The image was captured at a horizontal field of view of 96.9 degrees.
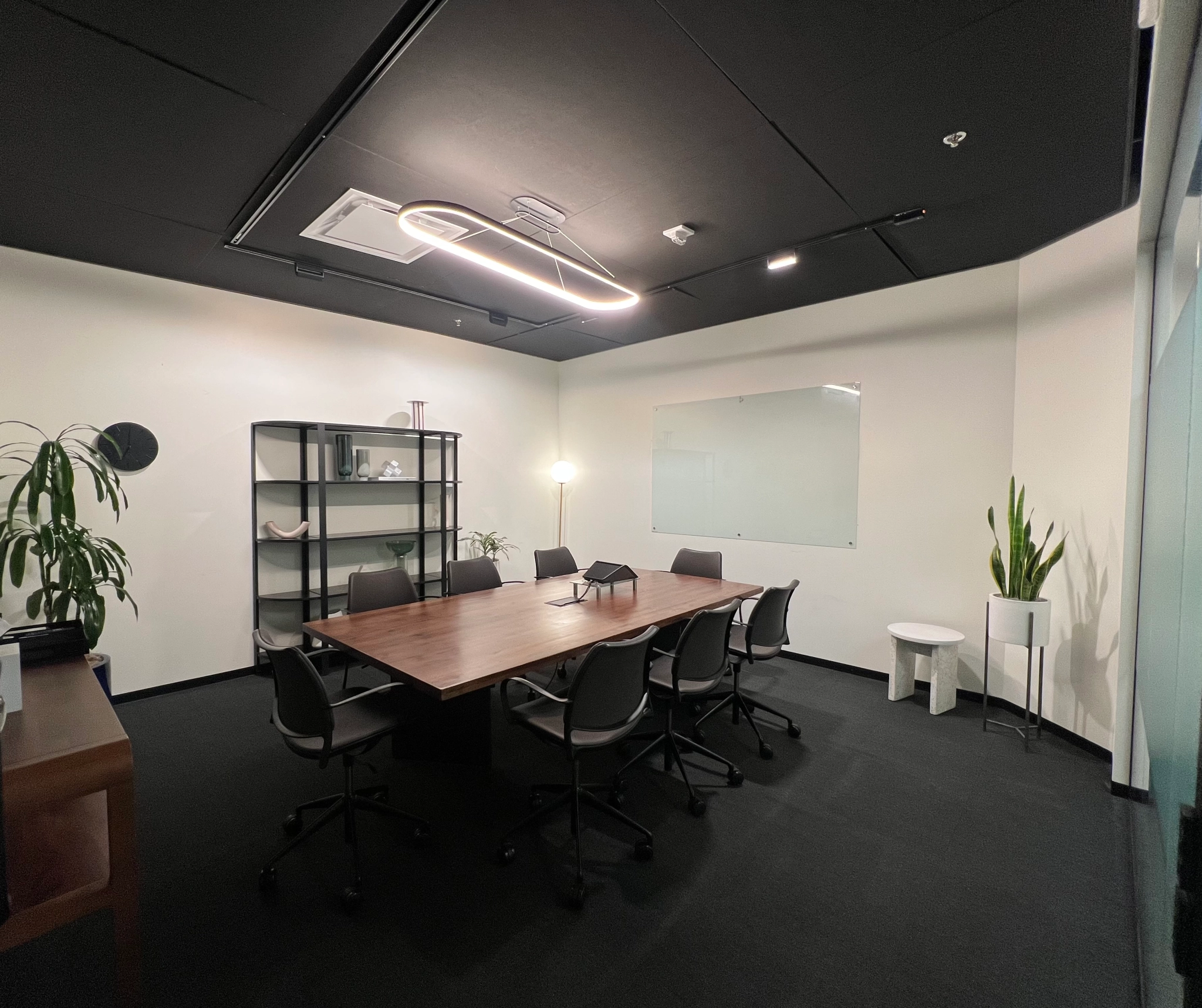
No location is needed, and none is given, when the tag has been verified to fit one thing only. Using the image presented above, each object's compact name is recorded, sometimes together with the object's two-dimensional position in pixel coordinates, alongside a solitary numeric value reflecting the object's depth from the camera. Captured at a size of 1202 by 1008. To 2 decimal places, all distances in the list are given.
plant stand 3.14
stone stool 3.60
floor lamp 6.32
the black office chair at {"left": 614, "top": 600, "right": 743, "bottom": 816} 2.58
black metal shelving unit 4.38
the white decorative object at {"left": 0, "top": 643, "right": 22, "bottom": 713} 1.52
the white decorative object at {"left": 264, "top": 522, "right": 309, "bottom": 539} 4.34
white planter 3.14
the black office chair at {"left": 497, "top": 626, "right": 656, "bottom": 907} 2.04
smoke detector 3.12
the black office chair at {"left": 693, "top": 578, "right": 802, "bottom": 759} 3.14
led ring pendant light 2.24
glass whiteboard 4.45
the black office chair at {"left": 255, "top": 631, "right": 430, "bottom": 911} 1.98
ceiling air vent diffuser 2.88
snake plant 3.14
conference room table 2.17
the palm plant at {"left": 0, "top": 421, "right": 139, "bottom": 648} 3.02
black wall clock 3.71
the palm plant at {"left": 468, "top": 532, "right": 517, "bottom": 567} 5.82
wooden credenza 1.33
